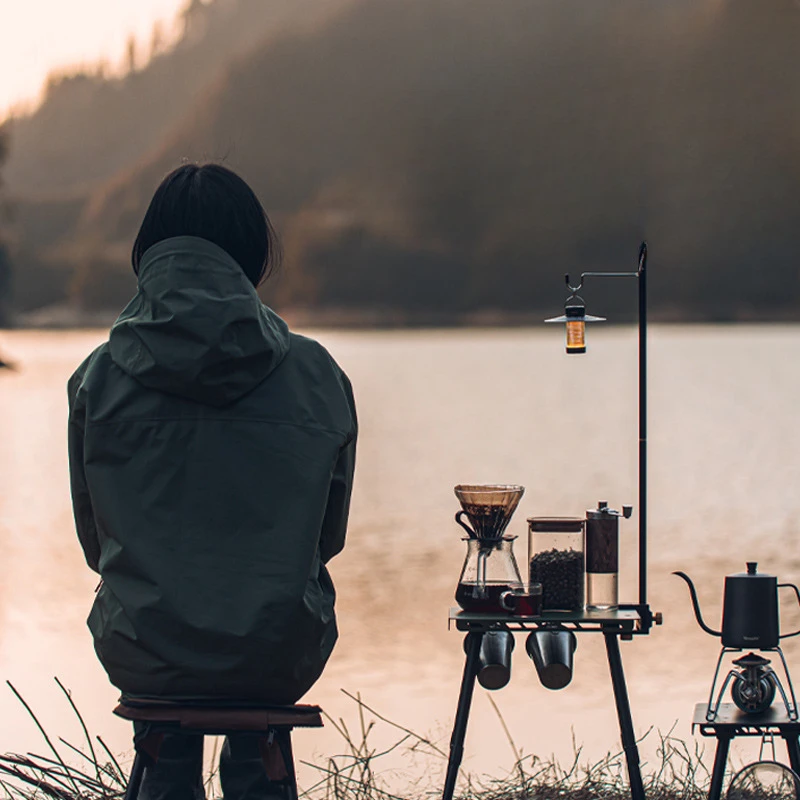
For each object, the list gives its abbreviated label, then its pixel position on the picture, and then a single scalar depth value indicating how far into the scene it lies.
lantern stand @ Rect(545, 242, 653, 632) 5.81
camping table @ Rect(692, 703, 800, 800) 5.10
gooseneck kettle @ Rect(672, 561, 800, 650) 5.23
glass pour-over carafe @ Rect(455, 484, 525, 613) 5.38
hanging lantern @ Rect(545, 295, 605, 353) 6.07
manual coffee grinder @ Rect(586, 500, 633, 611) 5.49
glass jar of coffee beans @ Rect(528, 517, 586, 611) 5.42
